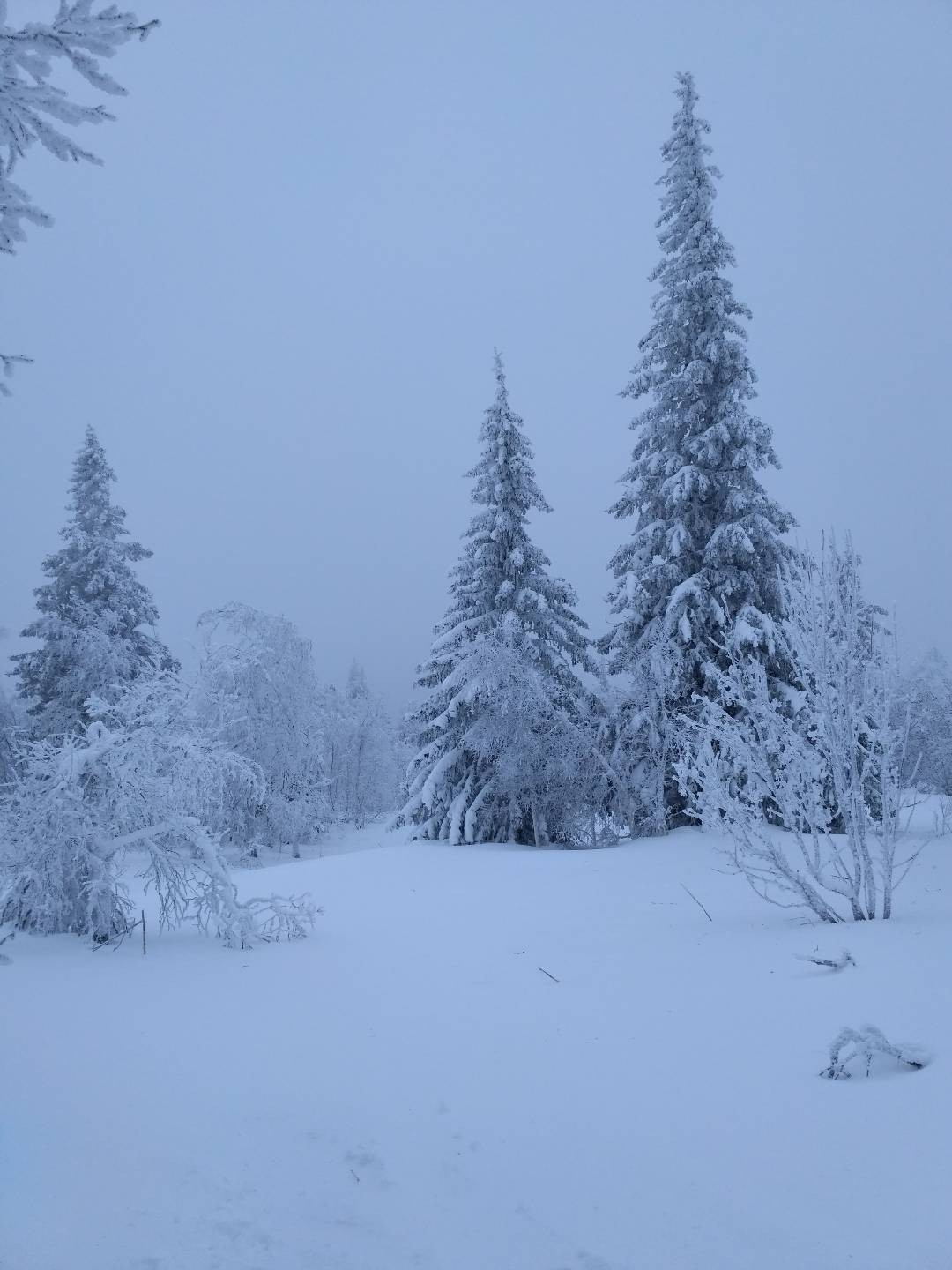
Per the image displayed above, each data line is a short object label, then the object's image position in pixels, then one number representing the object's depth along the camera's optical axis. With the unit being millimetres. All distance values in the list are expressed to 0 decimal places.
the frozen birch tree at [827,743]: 6922
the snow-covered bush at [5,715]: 30022
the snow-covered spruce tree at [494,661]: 17078
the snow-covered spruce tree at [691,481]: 15109
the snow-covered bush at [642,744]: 15172
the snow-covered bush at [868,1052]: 3979
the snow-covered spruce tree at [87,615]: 21625
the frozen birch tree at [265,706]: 22031
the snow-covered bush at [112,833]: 7125
